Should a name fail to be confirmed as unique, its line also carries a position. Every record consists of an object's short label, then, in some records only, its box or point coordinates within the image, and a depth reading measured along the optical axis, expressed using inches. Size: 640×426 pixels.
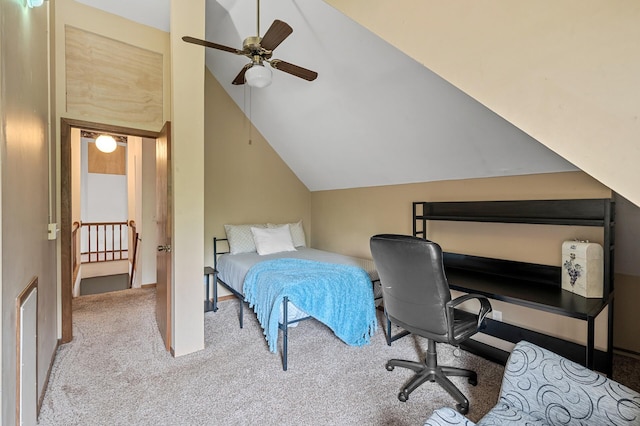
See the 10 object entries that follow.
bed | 93.8
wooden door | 96.3
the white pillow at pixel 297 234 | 170.7
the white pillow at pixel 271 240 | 147.9
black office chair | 70.2
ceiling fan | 72.6
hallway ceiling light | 179.8
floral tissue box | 75.5
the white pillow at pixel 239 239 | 149.9
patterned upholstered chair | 42.6
